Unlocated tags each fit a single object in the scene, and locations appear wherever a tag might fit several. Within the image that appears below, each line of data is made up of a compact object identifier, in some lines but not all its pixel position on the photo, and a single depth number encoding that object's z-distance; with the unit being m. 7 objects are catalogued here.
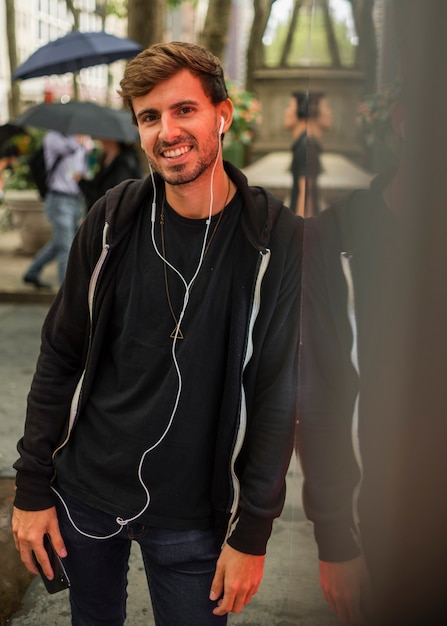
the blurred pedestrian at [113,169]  6.61
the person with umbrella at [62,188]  7.98
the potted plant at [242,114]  11.56
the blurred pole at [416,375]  0.87
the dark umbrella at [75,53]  7.48
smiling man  1.70
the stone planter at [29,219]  10.84
